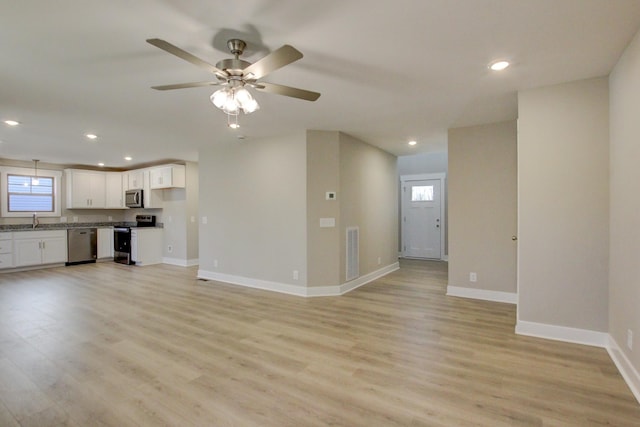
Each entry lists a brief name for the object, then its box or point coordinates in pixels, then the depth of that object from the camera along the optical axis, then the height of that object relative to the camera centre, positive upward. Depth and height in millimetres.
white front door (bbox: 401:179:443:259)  7738 -218
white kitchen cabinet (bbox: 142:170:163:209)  7512 +406
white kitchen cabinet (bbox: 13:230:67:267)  6477 -758
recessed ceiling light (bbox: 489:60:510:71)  2475 +1176
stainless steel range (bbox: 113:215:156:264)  7332 -662
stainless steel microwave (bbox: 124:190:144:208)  7609 +319
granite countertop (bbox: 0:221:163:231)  6758 -325
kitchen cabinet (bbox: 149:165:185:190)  6914 +797
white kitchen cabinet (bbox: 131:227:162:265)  7164 -793
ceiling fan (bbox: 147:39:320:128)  1966 +907
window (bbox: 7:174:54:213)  6898 +434
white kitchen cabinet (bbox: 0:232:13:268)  6289 -755
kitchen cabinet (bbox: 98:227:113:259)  7719 -763
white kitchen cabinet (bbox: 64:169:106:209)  7586 +580
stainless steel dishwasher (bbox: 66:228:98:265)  7227 -786
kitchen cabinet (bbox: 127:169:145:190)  7739 +827
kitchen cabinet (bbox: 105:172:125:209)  8148 +556
